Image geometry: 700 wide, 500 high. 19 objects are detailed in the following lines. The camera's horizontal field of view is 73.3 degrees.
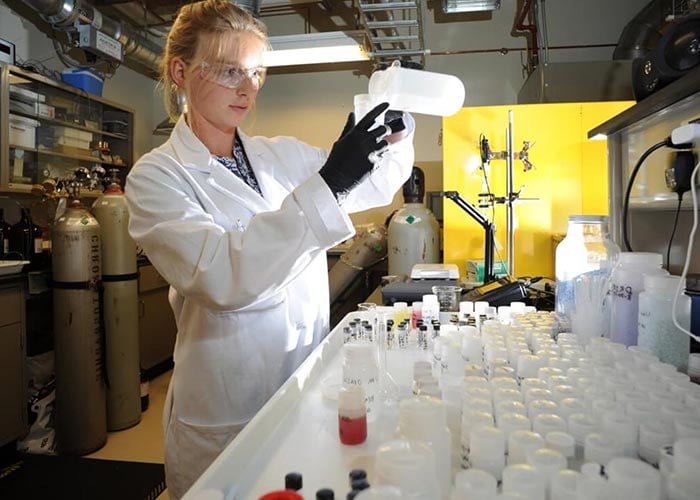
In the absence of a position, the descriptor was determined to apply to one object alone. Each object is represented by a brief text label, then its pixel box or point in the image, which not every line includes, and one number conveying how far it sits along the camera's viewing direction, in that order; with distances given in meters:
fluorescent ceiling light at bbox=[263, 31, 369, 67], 2.78
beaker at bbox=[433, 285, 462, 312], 1.54
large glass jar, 0.96
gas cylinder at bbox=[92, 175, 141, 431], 2.54
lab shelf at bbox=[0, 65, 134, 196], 2.63
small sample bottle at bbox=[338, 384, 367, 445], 0.62
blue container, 3.02
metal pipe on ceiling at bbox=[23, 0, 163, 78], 2.53
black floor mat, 1.66
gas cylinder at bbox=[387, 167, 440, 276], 2.88
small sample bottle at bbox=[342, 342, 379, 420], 0.71
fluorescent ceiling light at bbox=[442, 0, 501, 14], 3.08
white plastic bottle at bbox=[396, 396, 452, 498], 0.51
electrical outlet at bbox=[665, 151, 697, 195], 1.06
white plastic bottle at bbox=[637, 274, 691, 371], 0.77
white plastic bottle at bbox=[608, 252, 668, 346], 0.87
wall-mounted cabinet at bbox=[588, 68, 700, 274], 1.09
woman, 0.85
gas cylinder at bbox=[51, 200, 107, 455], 2.31
